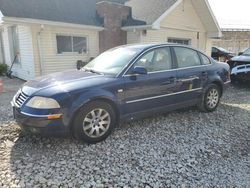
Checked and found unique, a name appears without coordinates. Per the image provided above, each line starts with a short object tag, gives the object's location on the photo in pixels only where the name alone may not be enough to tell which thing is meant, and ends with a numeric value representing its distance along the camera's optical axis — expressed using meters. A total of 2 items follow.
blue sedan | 3.54
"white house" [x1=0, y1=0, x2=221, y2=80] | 9.76
